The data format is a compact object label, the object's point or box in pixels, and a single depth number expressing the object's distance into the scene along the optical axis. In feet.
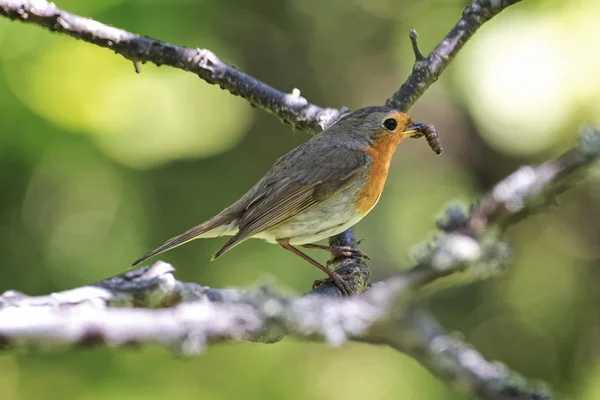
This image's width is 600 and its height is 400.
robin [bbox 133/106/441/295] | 24.56
